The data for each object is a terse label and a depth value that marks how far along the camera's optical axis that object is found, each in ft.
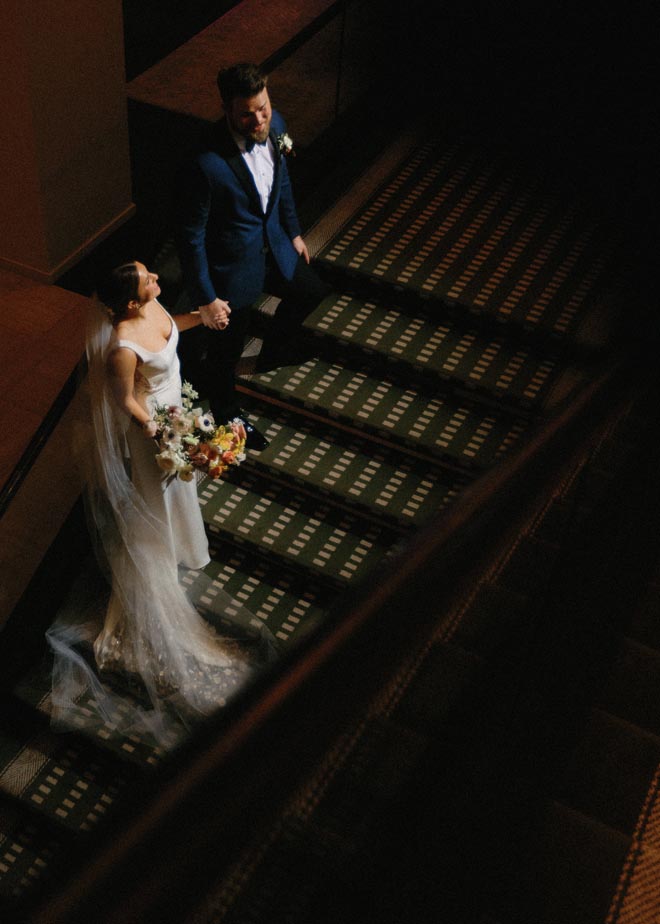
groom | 13.24
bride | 14.48
